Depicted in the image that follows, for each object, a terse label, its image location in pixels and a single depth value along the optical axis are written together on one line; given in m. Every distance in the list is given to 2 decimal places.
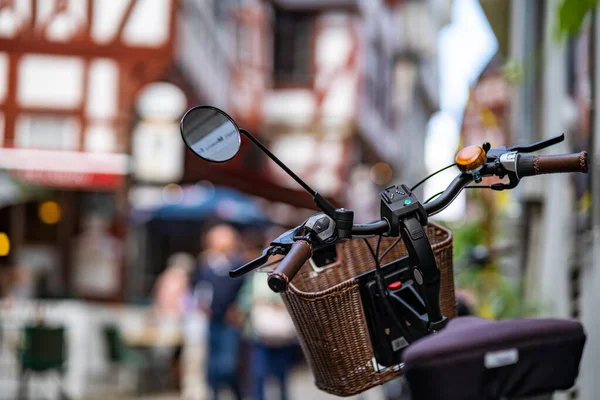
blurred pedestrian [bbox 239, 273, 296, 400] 9.05
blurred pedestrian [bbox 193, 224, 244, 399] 8.89
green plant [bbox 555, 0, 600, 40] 3.11
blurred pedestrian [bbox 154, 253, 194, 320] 12.16
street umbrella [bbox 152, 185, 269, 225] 17.16
